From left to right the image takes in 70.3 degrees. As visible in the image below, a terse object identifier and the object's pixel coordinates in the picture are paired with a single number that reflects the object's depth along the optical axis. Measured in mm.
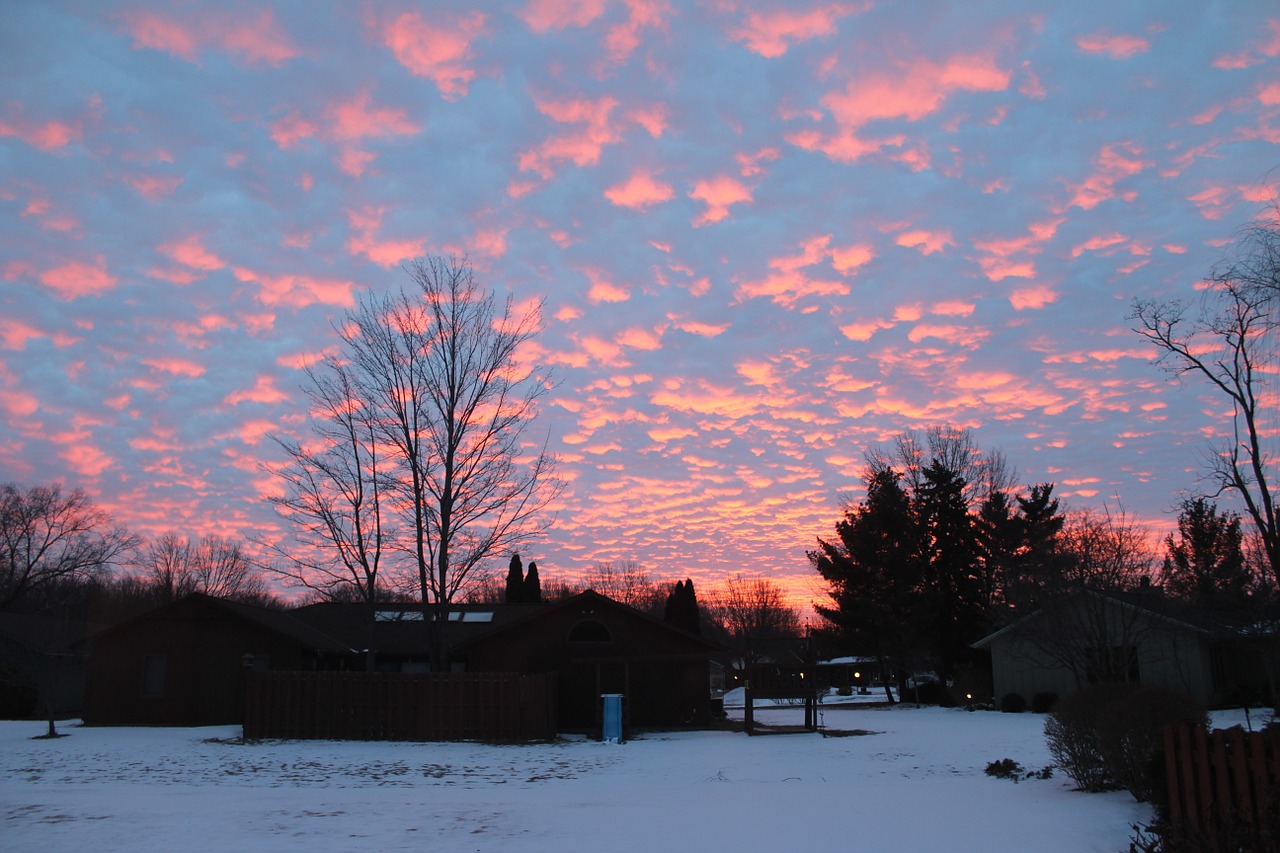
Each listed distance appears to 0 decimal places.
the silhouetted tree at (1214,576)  20406
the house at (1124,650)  16609
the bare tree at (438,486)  29328
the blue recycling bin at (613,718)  24953
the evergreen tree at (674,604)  56656
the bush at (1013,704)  36125
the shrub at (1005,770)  15078
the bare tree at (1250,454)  18109
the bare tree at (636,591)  103188
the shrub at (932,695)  44250
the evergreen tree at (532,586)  52812
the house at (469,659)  28781
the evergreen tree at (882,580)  45469
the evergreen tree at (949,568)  45812
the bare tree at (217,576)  79938
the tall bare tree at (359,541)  29594
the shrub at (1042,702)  34844
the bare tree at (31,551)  55188
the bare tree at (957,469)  49938
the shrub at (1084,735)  11979
